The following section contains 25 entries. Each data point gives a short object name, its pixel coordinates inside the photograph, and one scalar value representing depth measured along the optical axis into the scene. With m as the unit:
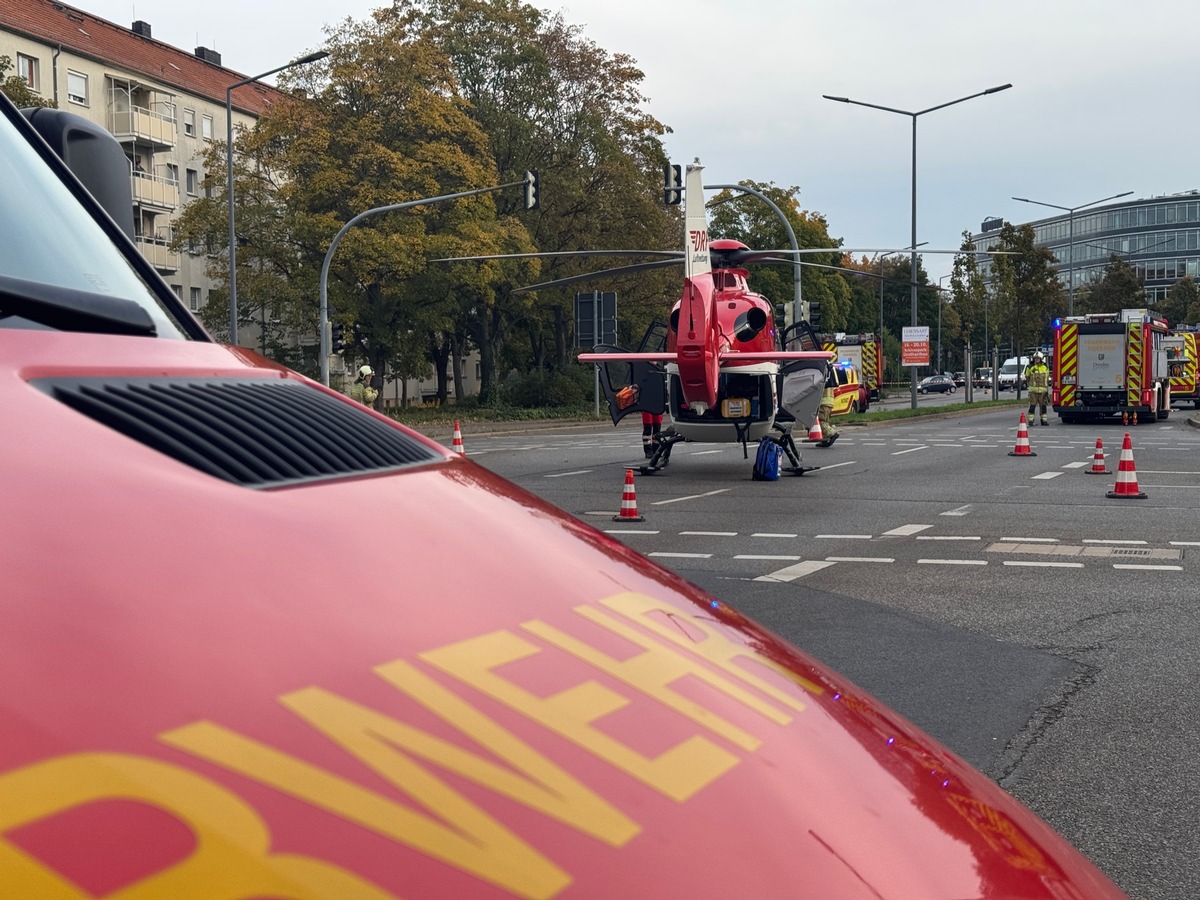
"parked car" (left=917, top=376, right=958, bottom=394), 95.12
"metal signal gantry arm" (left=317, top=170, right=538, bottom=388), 30.80
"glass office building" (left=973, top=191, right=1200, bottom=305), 142.12
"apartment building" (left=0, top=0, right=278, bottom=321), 55.69
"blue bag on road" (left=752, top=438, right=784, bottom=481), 17.75
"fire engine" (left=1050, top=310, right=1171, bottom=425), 40.19
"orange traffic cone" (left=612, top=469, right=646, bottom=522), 13.06
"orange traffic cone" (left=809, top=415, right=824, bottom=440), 25.58
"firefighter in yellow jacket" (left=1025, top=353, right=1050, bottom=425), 37.28
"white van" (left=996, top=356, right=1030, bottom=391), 102.62
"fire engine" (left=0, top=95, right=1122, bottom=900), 0.80
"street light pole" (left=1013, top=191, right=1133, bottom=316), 53.88
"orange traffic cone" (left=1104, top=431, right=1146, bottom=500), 15.22
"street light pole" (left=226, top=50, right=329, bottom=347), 33.77
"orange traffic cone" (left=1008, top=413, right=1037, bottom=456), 23.06
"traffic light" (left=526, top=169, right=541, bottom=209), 30.73
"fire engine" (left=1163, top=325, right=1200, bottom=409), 53.91
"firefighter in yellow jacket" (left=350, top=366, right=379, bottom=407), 22.55
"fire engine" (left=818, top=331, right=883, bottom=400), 61.06
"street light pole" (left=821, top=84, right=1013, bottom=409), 39.94
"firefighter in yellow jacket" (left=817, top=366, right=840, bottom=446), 25.88
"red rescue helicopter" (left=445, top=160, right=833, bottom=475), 17.08
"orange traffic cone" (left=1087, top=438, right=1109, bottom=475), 18.71
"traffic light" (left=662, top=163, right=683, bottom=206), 28.45
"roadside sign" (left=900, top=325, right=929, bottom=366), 47.22
